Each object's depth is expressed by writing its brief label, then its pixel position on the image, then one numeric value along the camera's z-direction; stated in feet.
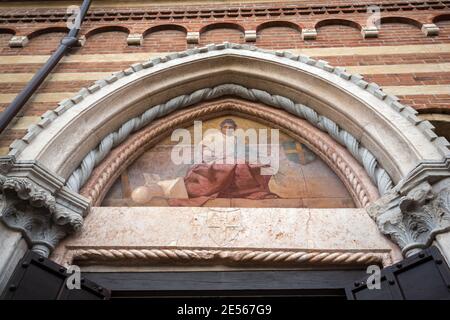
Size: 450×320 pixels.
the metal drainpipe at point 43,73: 14.56
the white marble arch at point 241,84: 13.08
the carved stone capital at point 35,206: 11.46
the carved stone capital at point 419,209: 11.18
